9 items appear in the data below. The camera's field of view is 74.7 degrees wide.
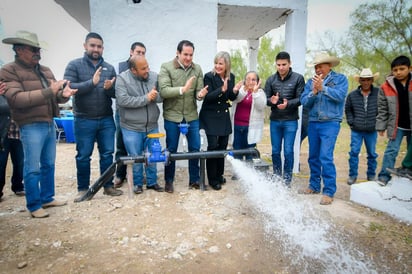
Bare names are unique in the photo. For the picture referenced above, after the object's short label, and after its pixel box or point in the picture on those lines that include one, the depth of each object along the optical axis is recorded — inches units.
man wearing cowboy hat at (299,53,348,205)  145.9
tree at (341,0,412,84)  501.4
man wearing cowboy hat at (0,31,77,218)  121.9
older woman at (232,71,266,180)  168.7
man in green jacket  152.4
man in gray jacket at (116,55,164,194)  146.9
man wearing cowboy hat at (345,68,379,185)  187.6
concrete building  189.0
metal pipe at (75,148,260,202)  142.7
